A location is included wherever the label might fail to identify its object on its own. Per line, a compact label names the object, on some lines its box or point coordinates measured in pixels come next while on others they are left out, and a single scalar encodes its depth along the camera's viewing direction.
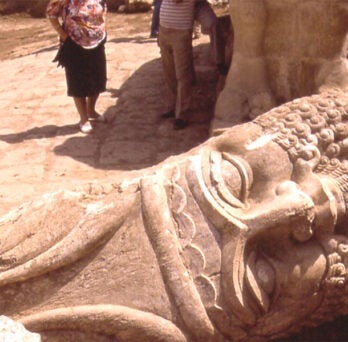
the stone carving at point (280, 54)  4.93
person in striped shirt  6.46
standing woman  6.12
